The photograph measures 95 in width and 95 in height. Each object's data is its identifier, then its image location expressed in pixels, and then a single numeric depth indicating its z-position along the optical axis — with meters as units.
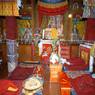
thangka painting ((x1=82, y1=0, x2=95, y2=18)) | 2.29
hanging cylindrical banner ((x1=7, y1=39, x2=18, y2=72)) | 2.17
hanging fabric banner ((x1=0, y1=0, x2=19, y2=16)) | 1.95
